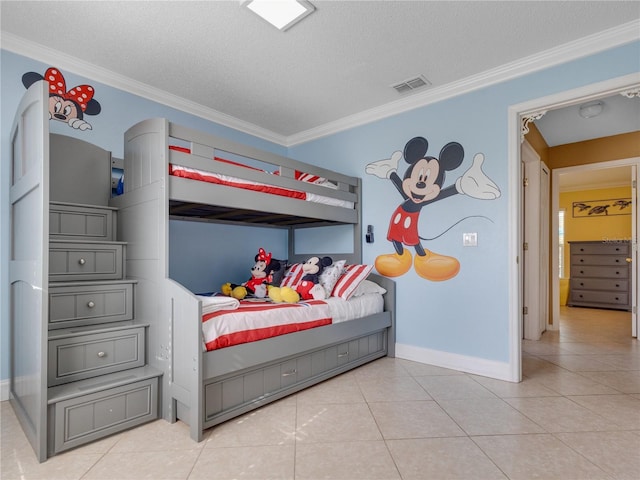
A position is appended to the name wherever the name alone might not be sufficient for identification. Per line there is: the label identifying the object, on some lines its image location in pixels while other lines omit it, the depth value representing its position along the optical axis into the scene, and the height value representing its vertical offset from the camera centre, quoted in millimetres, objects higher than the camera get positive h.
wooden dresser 5820 -594
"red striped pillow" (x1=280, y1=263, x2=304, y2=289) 3000 -328
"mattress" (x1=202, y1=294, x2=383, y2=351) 1958 -516
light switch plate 2838 +4
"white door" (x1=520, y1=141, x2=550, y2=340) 3975 -72
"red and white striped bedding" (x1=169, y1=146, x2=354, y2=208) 2110 +380
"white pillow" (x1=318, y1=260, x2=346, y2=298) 2898 -309
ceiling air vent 2846 +1286
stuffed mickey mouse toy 2770 -335
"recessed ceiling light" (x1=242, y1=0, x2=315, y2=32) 1979 +1317
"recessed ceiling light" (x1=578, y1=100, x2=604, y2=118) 3215 +1221
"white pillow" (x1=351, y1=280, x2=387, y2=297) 3012 -435
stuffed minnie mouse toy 3031 -370
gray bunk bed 1887 -403
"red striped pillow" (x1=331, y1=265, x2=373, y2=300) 2865 -342
